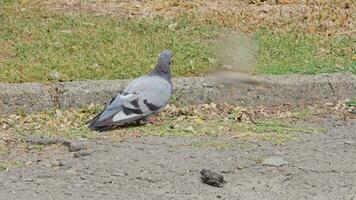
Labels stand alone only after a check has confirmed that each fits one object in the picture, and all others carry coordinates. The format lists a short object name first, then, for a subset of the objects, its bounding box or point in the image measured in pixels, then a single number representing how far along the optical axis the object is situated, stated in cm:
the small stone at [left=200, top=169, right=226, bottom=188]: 1021
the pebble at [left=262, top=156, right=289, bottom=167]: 1090
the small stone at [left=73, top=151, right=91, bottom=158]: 1116
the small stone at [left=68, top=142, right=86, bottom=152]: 1142
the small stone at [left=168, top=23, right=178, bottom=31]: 1618
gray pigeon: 1230
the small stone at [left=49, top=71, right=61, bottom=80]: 1390
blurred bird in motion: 812
